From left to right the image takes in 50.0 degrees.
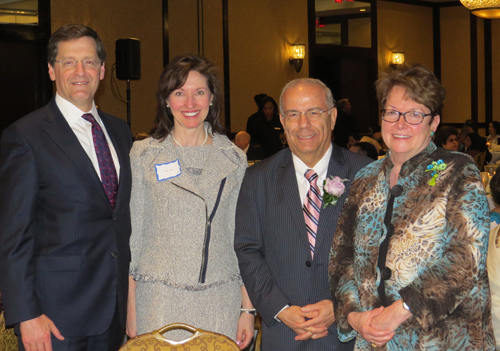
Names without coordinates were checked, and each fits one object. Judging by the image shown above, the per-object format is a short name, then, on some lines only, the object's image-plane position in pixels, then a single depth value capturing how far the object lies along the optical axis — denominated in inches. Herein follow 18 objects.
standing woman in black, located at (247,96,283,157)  341.1
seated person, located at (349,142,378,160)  203.5
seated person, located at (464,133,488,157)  280.6
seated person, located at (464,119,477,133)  448.1
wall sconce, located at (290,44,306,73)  447.5
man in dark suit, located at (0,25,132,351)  81.4
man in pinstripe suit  85.6
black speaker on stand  294.8
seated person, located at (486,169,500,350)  97.3
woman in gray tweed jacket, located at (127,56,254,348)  89.4
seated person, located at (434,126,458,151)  248.6
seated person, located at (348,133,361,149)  330.3
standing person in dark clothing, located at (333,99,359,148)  349.1
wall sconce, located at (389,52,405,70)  539.0
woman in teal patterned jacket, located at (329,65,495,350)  68.5
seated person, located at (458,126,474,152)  270.2
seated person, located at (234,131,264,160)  311.6
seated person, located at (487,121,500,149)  427.8
